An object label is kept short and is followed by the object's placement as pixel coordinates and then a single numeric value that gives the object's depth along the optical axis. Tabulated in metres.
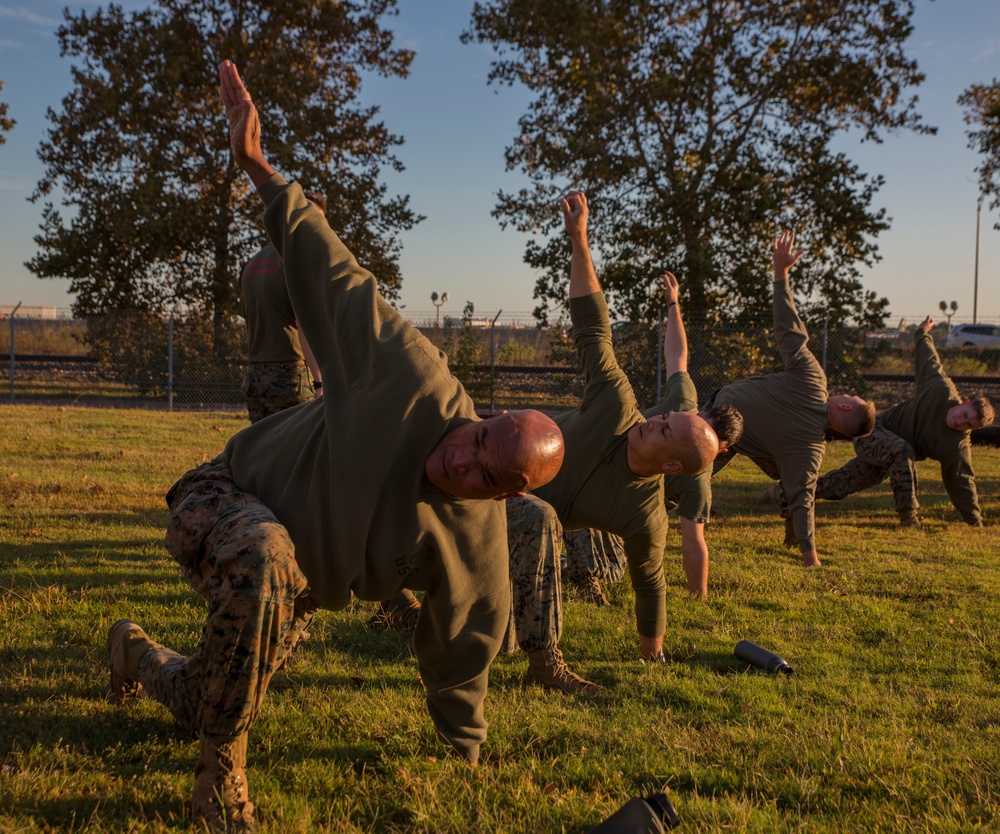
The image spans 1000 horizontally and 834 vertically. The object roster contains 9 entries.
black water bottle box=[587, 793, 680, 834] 2.80
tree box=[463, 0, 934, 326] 20.39
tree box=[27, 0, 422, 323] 22.00
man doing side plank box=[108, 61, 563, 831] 2.77
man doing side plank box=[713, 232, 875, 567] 7.68
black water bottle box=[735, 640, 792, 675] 4.73
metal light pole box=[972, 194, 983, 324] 60.39
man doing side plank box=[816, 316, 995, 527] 9.27
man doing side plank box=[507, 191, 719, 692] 4.22
